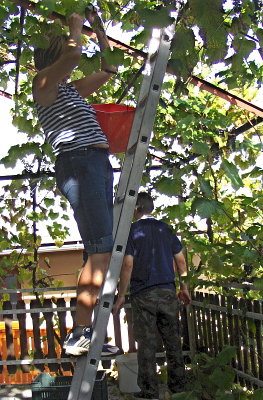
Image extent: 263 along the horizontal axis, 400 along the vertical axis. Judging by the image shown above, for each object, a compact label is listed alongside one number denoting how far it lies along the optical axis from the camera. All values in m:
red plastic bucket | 3.16
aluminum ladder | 2.42
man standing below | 4.66
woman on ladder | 2.60
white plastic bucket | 5.40
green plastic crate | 4.12
